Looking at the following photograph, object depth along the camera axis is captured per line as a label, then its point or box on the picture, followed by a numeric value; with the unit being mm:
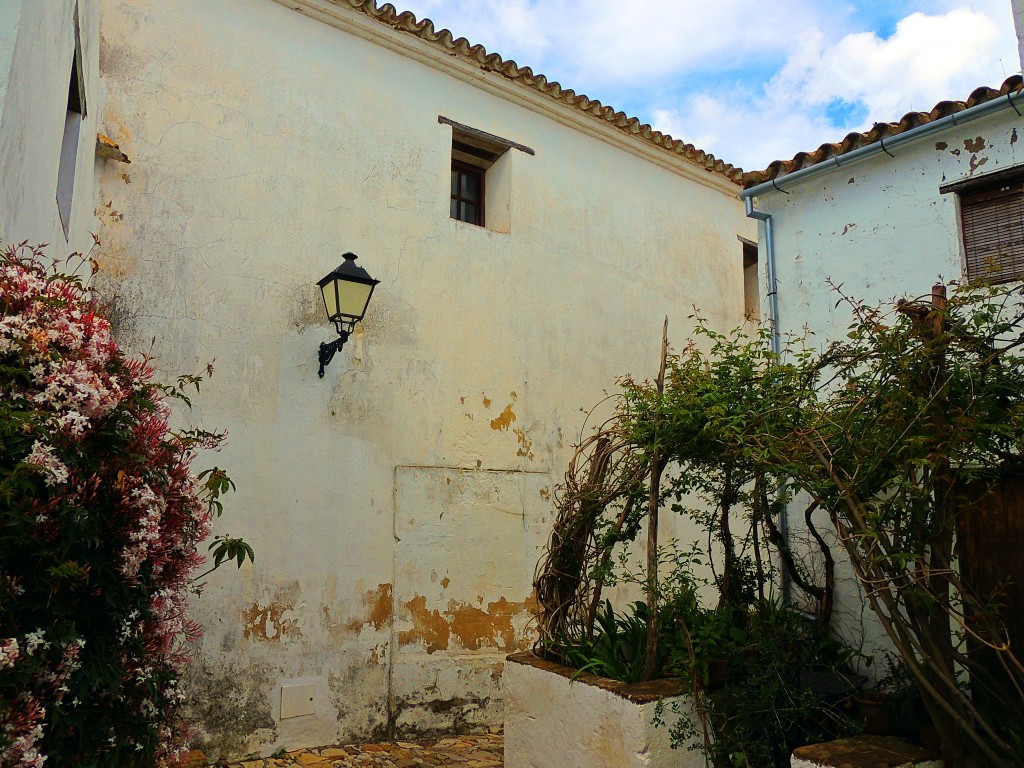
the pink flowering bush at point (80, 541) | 1789
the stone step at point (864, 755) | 3494
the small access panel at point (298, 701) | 5555
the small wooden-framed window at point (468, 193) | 7469
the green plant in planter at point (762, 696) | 4066
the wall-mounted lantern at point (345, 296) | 5742
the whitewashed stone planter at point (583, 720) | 4127
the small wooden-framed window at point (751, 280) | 9875
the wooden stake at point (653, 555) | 4375
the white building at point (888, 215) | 4895
